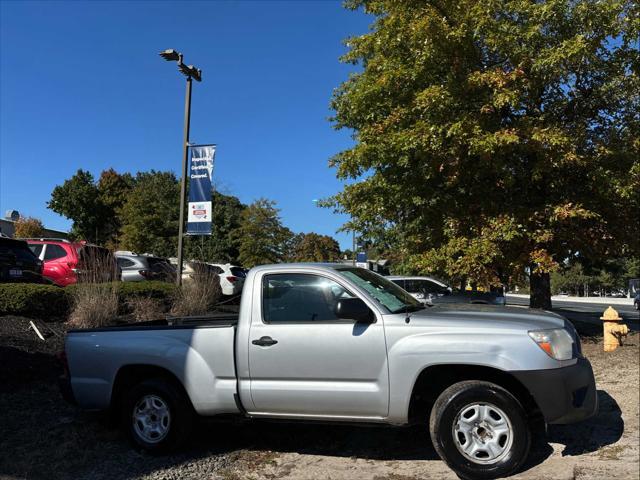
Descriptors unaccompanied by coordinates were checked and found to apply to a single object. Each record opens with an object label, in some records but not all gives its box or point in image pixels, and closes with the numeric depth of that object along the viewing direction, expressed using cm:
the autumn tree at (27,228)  4322
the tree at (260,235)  3834
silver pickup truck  407
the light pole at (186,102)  1456
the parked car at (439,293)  1653
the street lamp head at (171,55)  1445
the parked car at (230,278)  1856
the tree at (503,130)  977
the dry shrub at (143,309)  1083
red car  1092
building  4007
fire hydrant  955
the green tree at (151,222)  4050
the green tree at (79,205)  5278
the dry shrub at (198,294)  1210
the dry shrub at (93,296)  966
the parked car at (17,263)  1106
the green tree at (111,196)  5157
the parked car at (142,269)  1540
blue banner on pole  1446
